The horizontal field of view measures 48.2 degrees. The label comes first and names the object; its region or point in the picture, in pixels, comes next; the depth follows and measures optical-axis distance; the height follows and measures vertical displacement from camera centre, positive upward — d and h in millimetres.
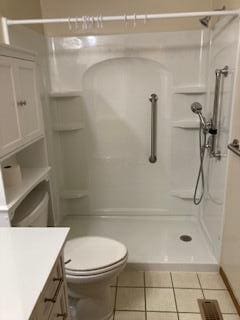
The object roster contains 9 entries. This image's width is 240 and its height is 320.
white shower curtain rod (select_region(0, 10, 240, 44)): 1734 +445
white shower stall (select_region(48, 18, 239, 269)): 2344 -510
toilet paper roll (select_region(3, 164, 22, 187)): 1546 -472
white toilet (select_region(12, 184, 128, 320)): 1522 -994
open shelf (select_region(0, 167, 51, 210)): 1405 -550
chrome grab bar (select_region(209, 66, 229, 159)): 1963 -208
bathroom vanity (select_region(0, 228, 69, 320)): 800 -604
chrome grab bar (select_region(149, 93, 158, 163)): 2549 -367
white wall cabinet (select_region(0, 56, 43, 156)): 1354 -72
